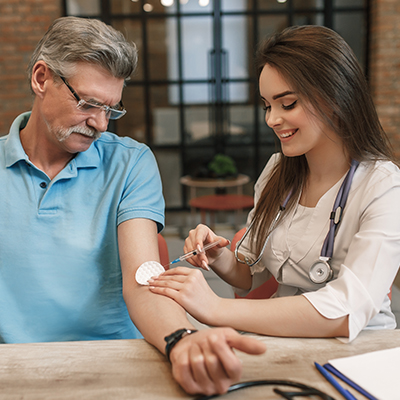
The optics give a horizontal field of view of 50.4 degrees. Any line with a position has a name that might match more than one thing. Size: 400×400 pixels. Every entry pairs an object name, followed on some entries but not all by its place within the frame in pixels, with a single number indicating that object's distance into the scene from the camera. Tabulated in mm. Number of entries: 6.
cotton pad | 1109
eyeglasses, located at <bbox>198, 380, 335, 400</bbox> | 697
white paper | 708
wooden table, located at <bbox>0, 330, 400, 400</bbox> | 724
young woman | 956
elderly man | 1204
